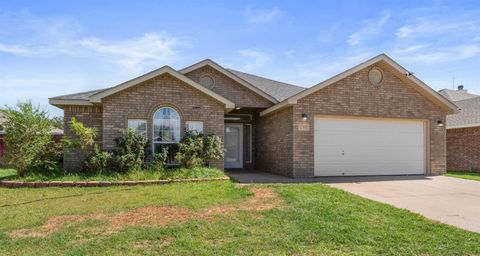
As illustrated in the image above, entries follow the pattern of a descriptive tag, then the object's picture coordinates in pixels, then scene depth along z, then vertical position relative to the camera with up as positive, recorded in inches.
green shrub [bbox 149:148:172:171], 470.0 -40.2
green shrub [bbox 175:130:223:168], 482.9 -25.1
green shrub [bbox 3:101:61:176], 457.1 -7.0
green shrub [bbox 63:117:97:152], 460.1 -6.9
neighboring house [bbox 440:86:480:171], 673.6 -16.9
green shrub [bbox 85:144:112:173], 451.6 -37.2
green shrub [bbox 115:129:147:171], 455.8 -25.5
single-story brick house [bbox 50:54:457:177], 496.1 +25.4
